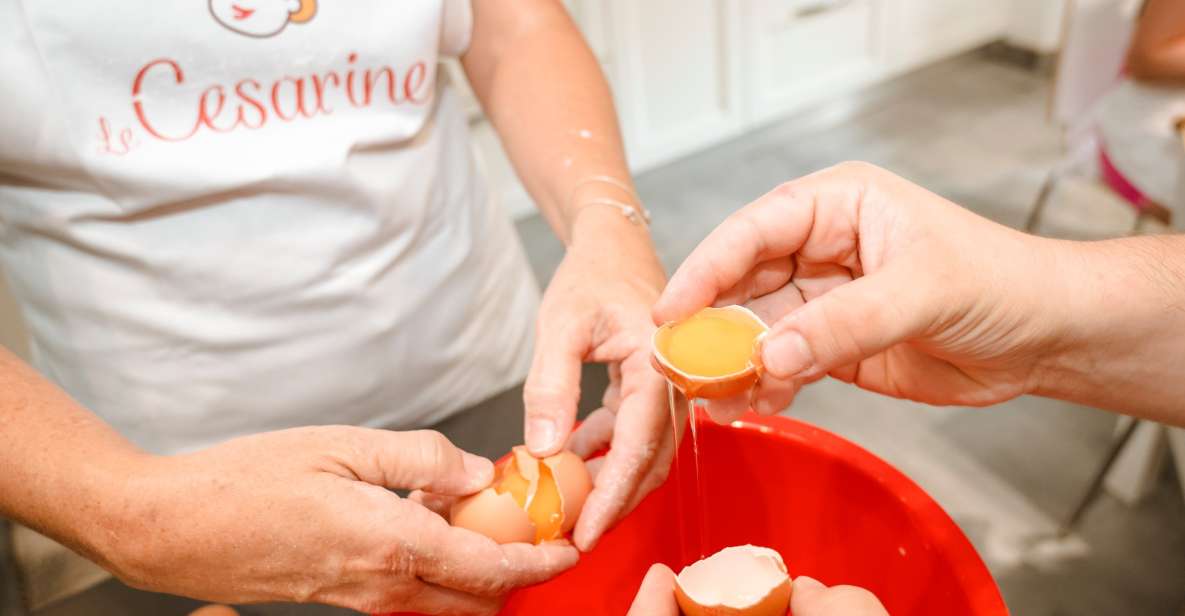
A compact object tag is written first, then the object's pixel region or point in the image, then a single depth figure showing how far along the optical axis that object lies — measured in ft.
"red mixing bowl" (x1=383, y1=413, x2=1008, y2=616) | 2.59
